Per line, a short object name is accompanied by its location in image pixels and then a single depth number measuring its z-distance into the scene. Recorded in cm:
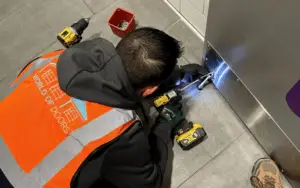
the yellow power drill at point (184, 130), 138
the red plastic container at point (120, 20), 161
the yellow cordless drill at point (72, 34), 158
